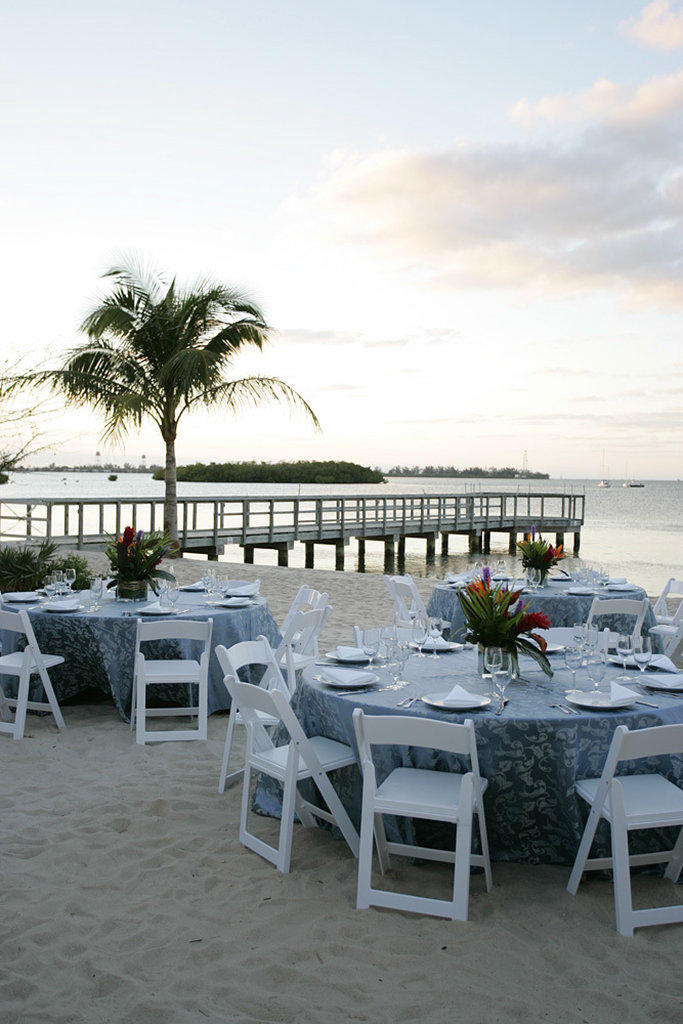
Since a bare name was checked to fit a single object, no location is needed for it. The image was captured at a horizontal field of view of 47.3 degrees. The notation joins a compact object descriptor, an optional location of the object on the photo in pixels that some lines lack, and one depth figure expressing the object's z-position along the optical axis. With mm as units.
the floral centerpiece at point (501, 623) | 3592
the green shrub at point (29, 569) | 7051
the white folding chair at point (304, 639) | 5266
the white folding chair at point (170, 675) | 5012
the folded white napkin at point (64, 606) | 5711
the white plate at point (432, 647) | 4422
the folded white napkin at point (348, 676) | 3617
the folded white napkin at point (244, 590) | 6398
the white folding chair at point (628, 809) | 2738
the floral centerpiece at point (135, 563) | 6141
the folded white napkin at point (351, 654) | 4082
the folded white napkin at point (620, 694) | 3320
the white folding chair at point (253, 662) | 4156
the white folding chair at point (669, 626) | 5942
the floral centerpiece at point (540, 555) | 7297
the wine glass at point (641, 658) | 3988
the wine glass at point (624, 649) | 4039
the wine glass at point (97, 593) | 6012
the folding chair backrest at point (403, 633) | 4121
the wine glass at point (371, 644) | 4115
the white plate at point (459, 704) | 3248
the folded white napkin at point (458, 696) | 3293
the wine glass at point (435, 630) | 4547
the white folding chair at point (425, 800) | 2775
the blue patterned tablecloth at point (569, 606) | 6961
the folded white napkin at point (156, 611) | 5637
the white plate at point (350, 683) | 3602
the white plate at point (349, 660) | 4062
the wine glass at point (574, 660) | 3822
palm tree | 13742
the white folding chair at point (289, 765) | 3248
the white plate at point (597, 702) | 3256
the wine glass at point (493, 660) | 3516
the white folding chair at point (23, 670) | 5027
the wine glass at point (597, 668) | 3728
